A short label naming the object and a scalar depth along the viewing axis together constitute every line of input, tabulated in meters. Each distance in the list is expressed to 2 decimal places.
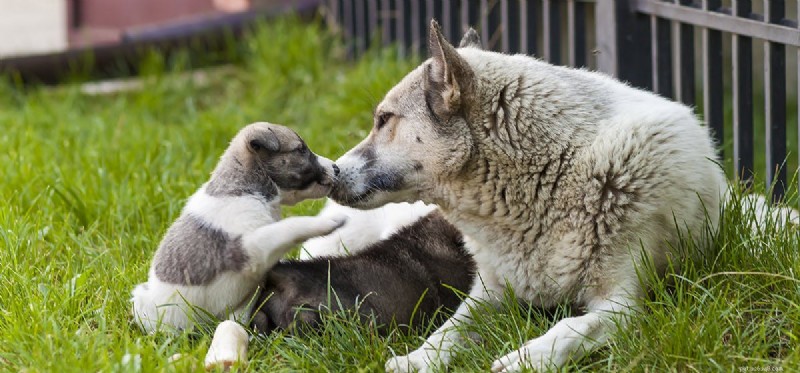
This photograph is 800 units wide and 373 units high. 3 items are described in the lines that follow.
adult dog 6.79
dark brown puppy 7.20
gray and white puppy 7.11
